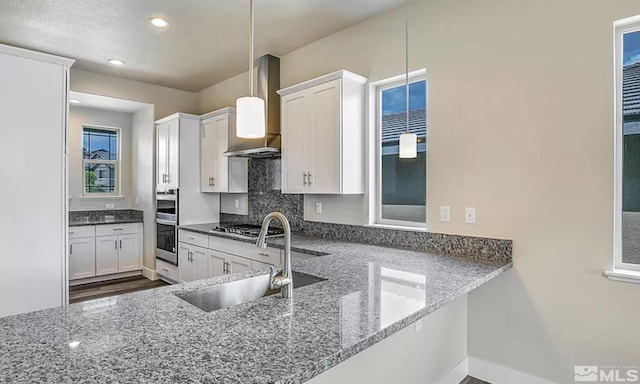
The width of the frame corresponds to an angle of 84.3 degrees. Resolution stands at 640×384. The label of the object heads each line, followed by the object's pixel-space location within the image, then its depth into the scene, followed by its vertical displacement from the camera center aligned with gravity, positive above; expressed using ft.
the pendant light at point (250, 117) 5.68 +1.16
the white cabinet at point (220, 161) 14.69 +1.21
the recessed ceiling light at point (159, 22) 10.36 +4.98
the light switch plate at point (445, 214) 8.61 -0.61
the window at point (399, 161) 9.61 +0.81
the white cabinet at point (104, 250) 16.20 -2.91
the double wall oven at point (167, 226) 15.52 -1.67
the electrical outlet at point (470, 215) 8.20 -0.62
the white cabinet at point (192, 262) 13.70 -2.97
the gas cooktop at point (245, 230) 11.94 -1.49
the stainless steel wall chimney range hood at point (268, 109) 12.63 +2.94
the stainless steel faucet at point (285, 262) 5.07 -1.07
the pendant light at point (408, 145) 7.64 +0.95
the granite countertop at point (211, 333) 3.05 -1.56
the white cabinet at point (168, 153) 15.51 +1.64
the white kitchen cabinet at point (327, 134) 9.86 +1.62
